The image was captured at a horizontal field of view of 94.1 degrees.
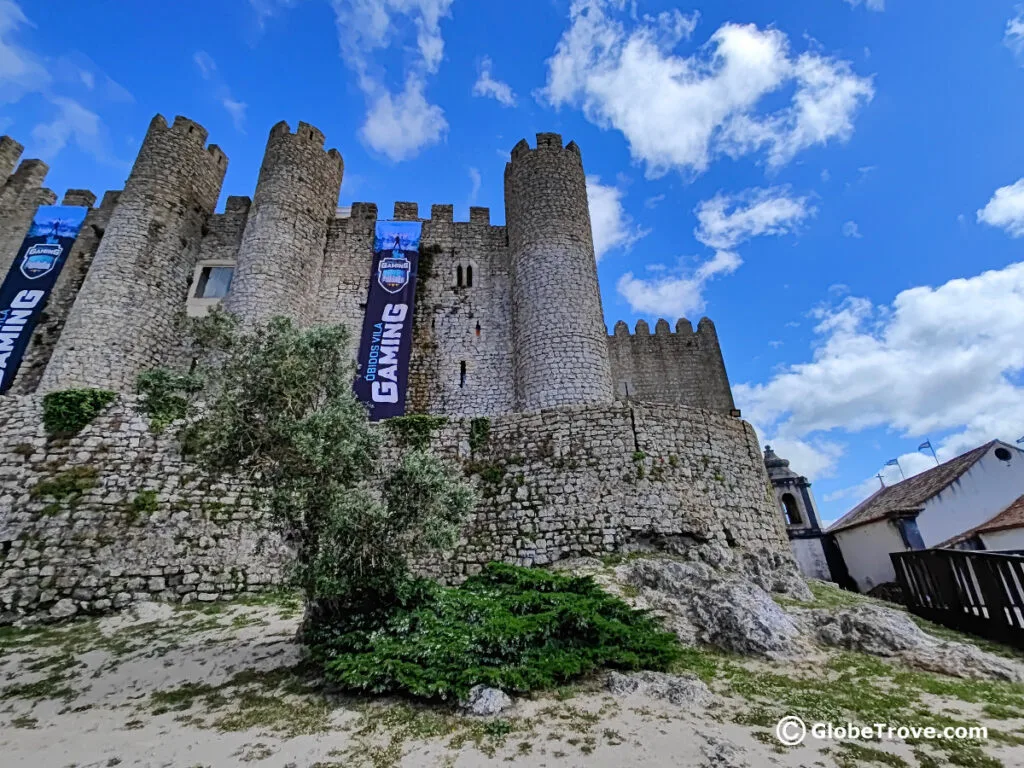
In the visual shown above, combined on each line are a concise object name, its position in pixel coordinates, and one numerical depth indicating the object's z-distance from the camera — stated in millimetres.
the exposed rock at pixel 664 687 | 4355
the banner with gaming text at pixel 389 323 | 16469
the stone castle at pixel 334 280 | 16031
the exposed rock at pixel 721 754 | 3260
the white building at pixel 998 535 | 13875
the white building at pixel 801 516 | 20400
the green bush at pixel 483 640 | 4594
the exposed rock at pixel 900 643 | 5355
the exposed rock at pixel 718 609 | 5953
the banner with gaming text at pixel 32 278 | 16703
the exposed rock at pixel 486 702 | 4191
